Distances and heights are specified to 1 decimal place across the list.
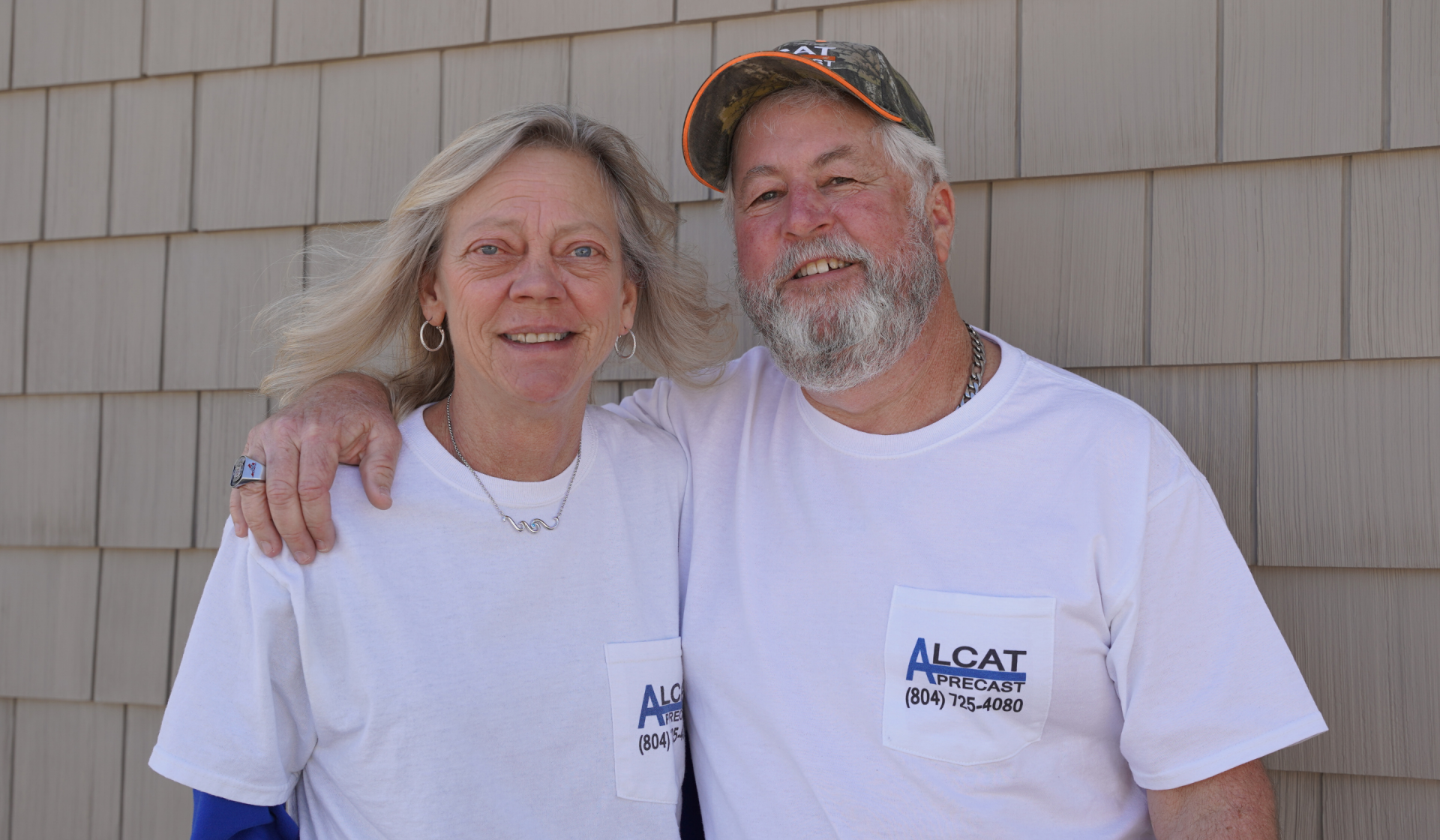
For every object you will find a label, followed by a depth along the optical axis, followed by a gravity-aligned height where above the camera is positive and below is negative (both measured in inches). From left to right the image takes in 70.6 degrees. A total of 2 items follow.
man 57.9 -6.0
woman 56.6 -7.8
